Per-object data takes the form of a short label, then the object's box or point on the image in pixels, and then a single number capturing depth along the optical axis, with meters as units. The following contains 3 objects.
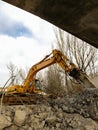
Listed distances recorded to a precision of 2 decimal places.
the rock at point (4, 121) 3.25
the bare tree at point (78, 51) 8.79
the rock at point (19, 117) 3.43
